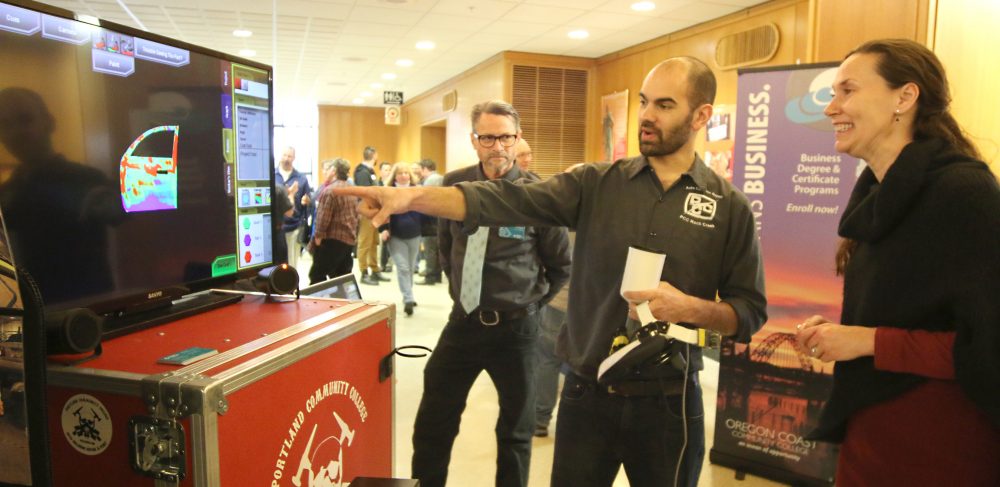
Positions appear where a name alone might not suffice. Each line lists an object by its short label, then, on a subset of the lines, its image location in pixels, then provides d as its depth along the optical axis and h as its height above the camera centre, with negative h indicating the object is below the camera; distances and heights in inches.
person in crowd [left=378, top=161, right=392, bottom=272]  367.6 -44.8
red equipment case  38.0 -14.6
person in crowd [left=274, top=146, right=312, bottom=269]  279.1 -8.6
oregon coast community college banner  114.0 -11.9
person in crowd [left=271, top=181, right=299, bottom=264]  206.8 -7.3
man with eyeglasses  92.0 -24.7
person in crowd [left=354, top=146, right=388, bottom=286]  329.1 -32.4
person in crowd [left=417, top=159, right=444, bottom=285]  328.8 -39.1
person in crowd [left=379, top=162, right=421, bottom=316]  267.0 -26.1
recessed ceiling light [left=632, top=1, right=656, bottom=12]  232.2 +65.1
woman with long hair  47.8 -8.1
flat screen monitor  38.5 +1.3
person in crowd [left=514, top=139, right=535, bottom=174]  143.2 +6.6
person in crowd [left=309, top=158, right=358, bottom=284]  227.1 -19.6
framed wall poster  316.2 +30.2
